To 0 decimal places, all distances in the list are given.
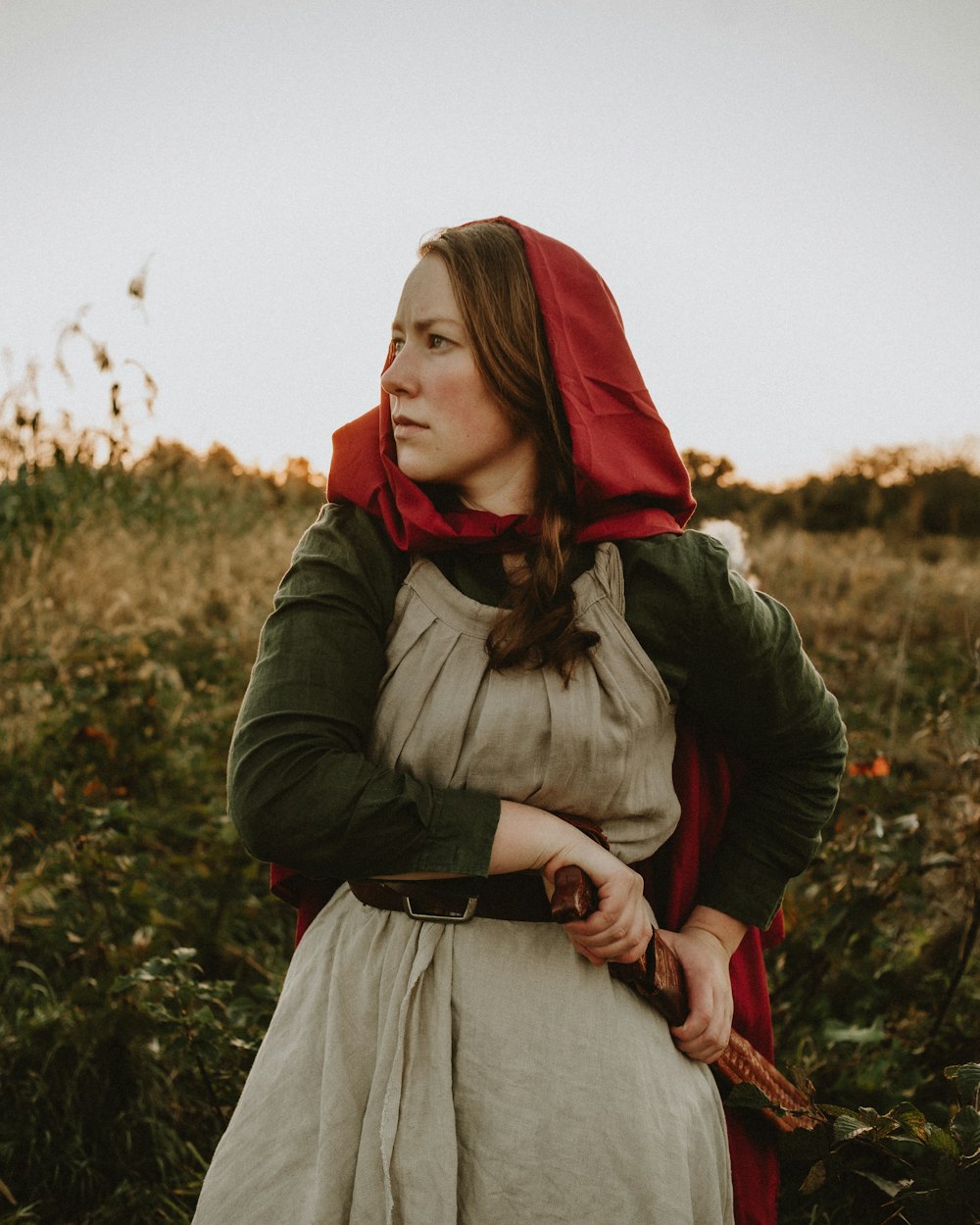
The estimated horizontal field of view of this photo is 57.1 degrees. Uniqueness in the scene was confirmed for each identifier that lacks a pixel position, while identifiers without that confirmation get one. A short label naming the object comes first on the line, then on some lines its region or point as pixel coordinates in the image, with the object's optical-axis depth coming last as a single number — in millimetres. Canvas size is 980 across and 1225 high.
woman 1158
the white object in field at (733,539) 2346
